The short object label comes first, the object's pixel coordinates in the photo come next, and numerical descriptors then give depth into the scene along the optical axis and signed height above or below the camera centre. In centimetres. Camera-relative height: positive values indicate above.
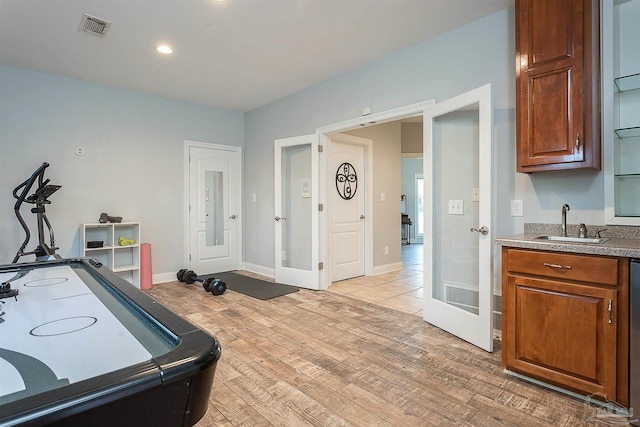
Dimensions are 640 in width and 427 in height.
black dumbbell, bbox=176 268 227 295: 394 -92
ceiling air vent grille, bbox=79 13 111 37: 272 +160
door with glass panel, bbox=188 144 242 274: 511 +4
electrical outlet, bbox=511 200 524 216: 252 +0
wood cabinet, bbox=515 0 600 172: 201 +79
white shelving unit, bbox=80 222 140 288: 408 -45
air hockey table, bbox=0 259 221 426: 58 -35
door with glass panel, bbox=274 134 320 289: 432 -2
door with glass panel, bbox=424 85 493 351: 241 -8
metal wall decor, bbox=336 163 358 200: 478 +43
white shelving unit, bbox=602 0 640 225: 209 +64
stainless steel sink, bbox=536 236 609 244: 202 -21
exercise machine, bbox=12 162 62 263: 331 +10
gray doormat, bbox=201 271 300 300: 403 -102
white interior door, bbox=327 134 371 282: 468 +6
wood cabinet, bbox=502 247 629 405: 169 -64
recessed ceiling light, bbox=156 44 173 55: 321 +162
